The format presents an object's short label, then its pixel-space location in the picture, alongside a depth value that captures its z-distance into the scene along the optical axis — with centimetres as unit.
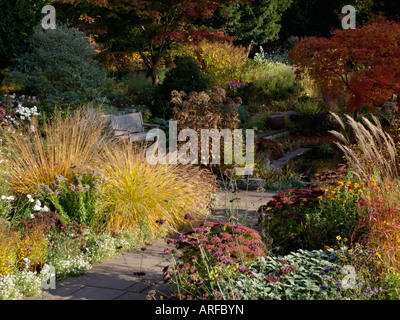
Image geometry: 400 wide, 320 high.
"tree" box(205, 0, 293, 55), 2039
